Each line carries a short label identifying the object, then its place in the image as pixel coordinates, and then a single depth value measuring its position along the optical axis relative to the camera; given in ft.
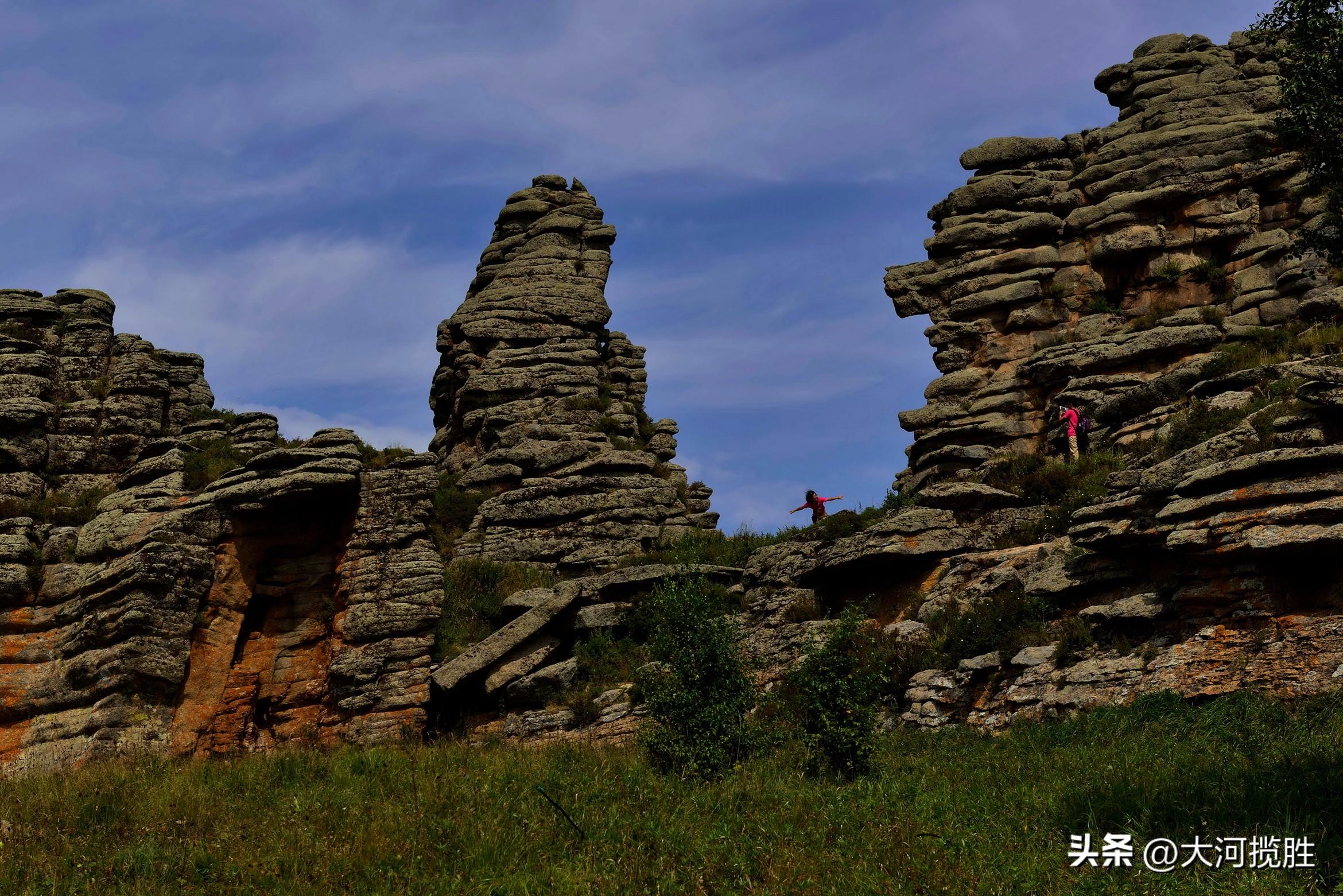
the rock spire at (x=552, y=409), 114.21
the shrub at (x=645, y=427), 136.98
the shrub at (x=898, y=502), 101.30
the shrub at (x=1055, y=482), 86.69
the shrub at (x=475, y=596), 94.32
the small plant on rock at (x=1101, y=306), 122.72
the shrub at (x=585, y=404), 129.49
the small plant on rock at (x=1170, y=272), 120.06
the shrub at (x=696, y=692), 56.39
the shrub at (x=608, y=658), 88.84
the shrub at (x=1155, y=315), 116.57
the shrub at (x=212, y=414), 109.81
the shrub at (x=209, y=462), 98.07
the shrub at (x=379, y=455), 100.78
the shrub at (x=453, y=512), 118.52
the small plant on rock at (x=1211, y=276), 118.32
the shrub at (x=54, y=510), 97.35
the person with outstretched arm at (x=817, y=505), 117.50
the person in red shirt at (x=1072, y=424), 103.19
